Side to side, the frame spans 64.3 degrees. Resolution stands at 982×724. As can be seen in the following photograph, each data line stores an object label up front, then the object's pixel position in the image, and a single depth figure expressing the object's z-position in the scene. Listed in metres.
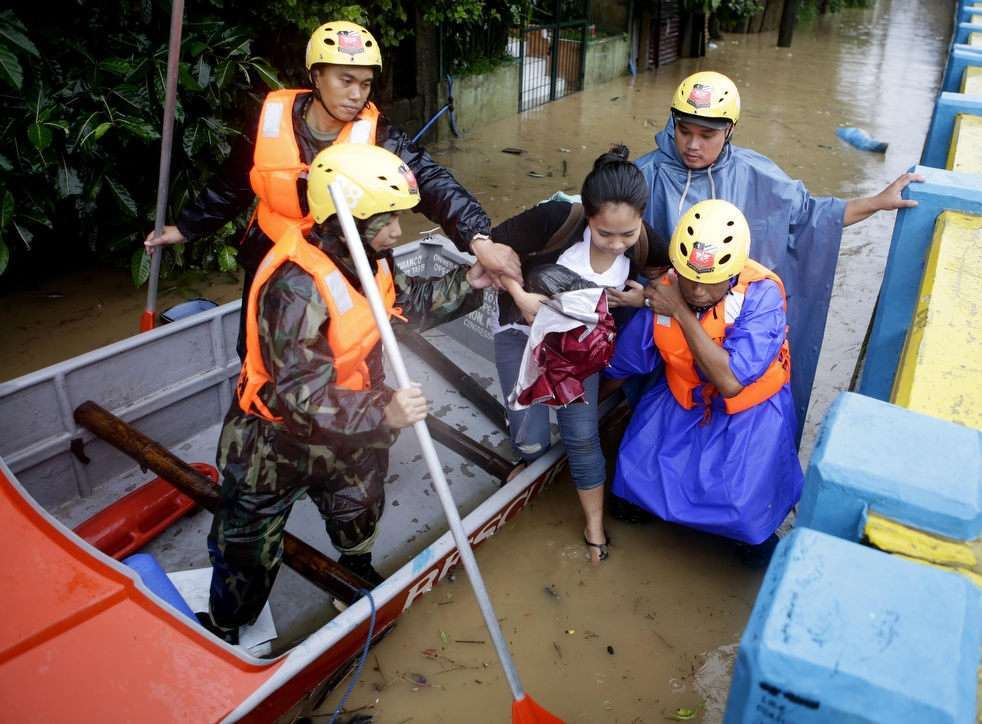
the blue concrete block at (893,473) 1.22
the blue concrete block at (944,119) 3.96
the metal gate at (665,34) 13.09
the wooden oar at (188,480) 2.67
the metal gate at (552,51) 10.34
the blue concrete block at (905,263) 2.83
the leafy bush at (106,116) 4.24
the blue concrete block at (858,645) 0.94
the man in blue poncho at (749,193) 3.07
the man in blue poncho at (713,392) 2.71
